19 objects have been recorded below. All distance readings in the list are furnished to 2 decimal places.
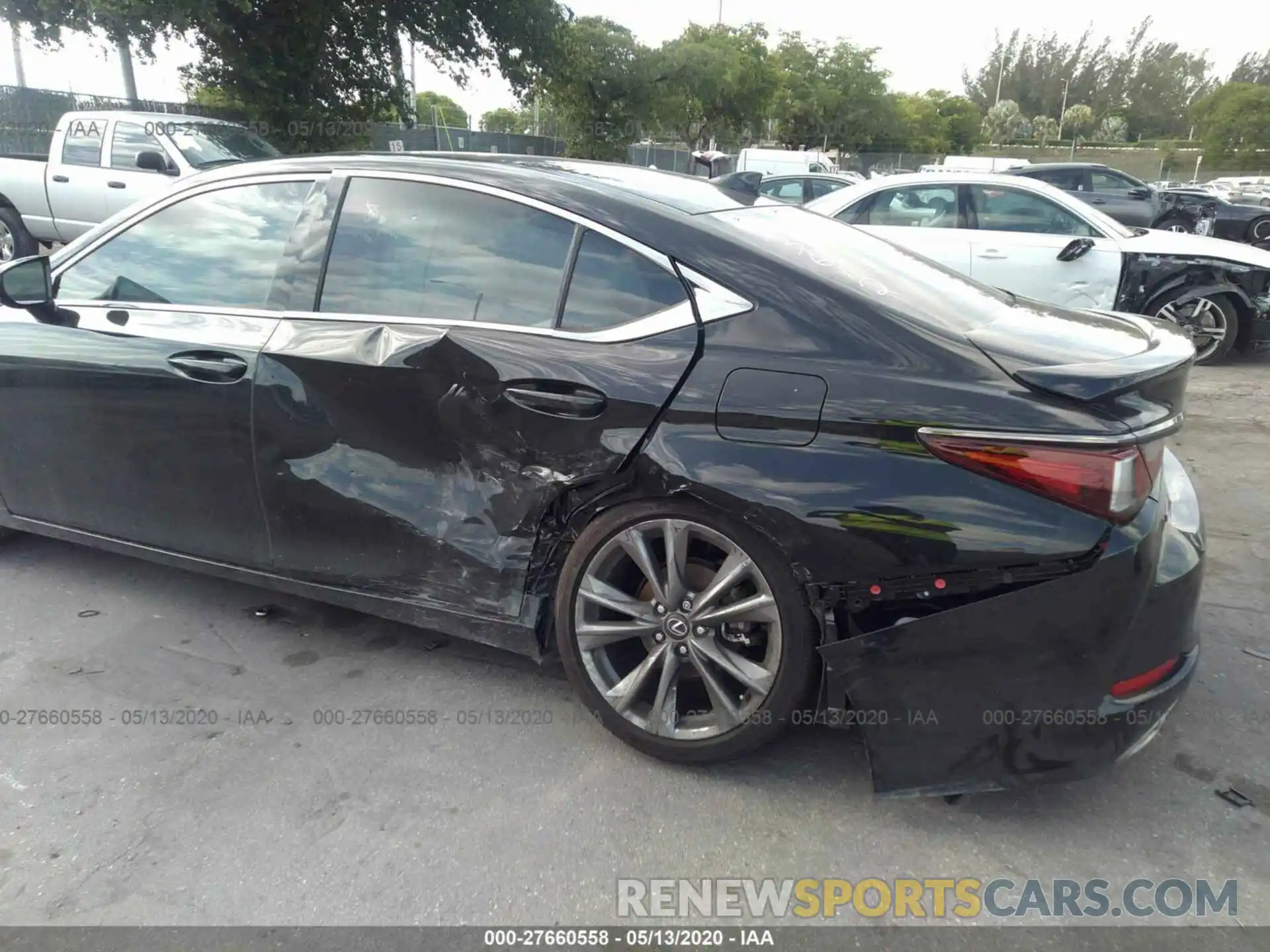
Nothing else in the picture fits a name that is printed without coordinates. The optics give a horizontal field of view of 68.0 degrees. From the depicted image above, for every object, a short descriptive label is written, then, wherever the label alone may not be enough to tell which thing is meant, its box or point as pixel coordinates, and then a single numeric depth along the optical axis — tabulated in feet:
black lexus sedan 7.56
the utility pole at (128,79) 58.59
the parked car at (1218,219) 55.31
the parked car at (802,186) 50.81
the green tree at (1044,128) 264.52
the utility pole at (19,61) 54.70
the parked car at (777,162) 82.64
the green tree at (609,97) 102.83
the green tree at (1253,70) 280.51
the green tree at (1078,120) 278.67
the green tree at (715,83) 114.01
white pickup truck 35.78
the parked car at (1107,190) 45.85
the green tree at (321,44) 51.96
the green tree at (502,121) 170.19
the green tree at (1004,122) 260.21
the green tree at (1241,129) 174.73
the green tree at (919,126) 184.24
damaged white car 25.61
